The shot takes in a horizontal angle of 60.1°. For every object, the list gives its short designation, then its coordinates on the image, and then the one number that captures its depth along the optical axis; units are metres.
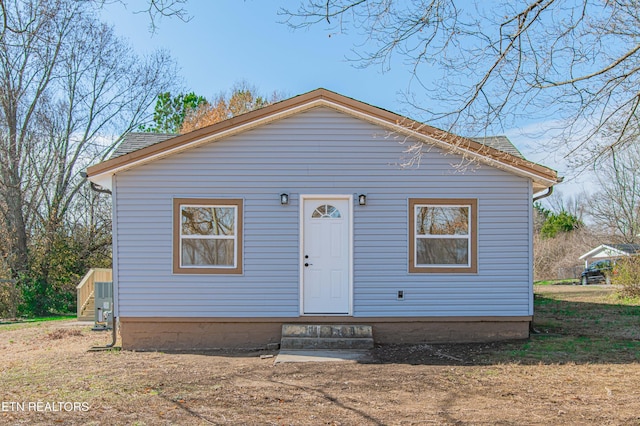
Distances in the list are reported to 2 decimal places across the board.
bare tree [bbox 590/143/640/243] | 31.09
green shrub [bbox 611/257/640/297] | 16.08
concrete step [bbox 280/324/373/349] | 9.21
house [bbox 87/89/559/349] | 9.62
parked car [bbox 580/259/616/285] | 28.06
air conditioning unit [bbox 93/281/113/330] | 12.37
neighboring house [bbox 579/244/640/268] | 38.22
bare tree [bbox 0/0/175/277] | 19.83
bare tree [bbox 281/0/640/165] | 6.12
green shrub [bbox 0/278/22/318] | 17.27
